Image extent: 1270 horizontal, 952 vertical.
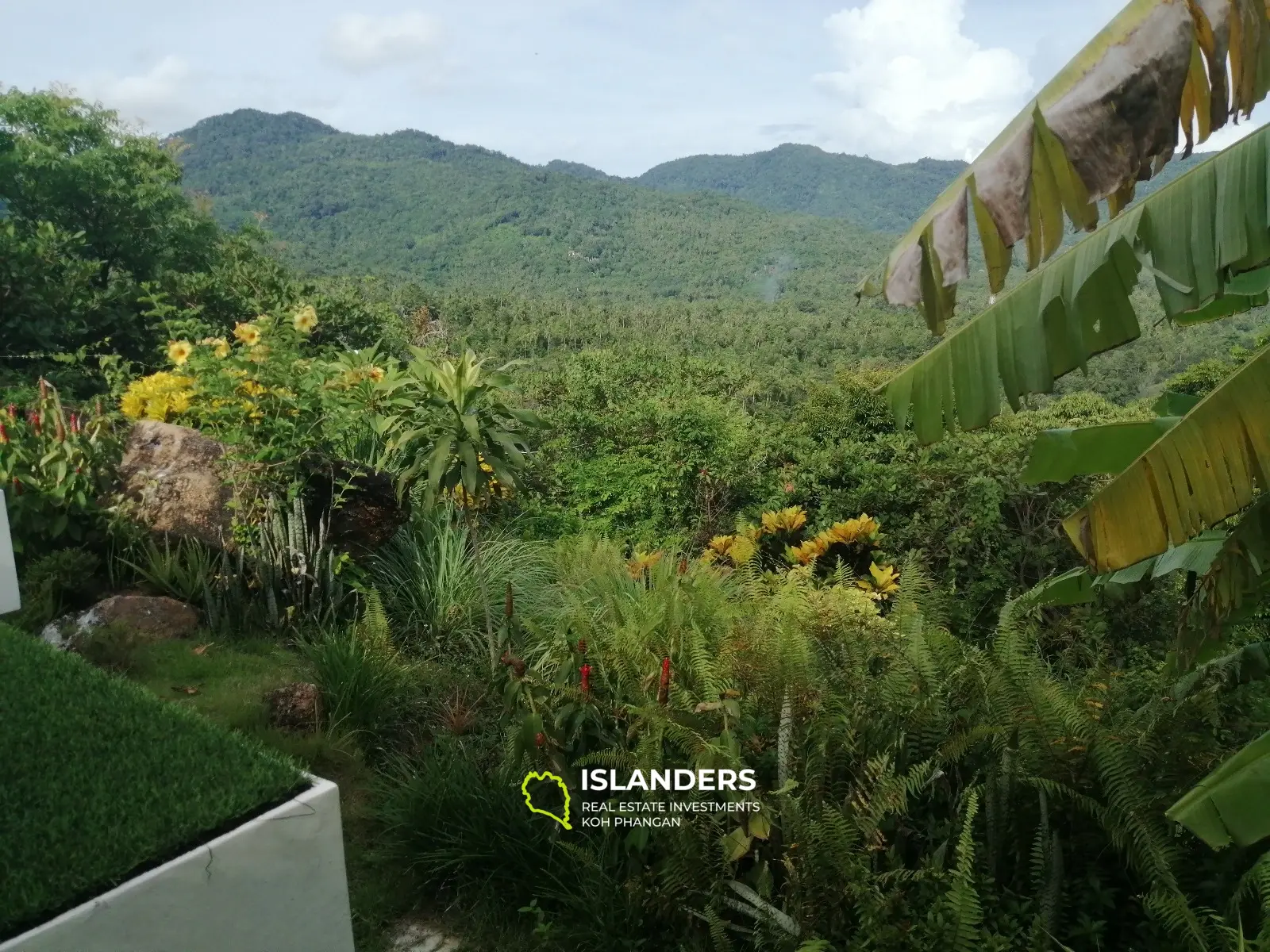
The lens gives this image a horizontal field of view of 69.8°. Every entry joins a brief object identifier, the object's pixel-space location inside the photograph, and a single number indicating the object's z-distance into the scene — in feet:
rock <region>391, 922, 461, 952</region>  9.96
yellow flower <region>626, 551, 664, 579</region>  17.46
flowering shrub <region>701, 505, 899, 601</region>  18.89
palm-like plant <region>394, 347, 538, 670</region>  14.01
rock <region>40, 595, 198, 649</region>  15.07
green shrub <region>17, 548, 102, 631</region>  15.65
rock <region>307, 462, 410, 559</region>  17.69
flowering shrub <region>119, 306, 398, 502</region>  17.12
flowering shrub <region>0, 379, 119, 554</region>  16.63
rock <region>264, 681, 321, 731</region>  13.17
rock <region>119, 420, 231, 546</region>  17.13
